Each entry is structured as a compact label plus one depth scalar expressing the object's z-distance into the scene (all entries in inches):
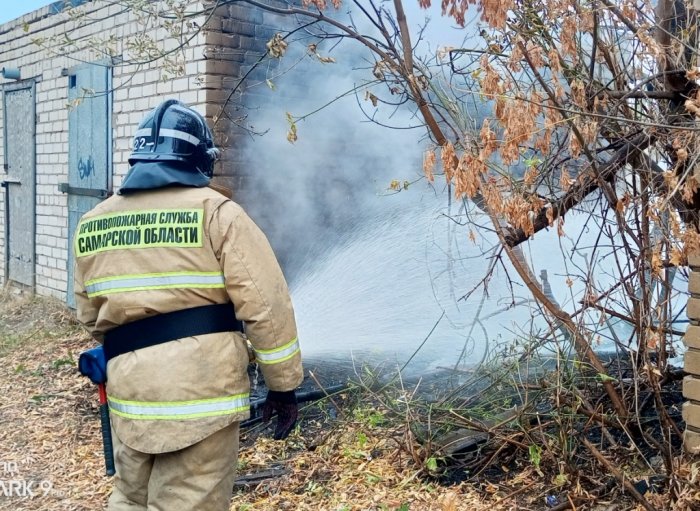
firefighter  114.0
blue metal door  291.6
